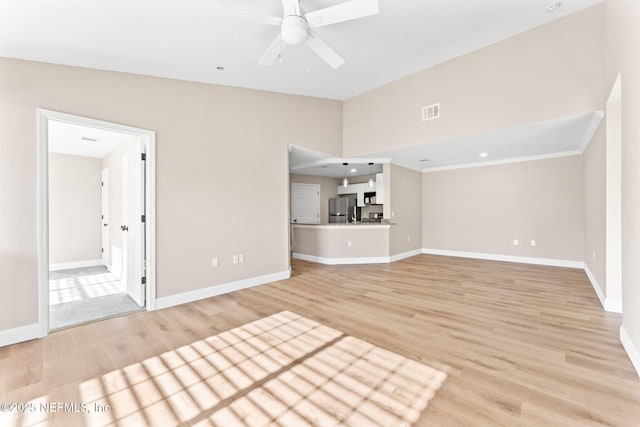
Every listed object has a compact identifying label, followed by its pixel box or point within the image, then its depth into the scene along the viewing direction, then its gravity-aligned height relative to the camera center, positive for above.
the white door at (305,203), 8.78 +0.32
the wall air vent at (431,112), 4.57 +1.71
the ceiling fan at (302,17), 2.26 +1.72
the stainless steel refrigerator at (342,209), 9.28 +0.12
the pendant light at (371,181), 7.57 +0.92
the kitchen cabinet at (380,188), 6.76 +0.61
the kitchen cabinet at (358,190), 8.98 +0.75
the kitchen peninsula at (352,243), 6.30 -0.71
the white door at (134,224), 3.56 -0.15
